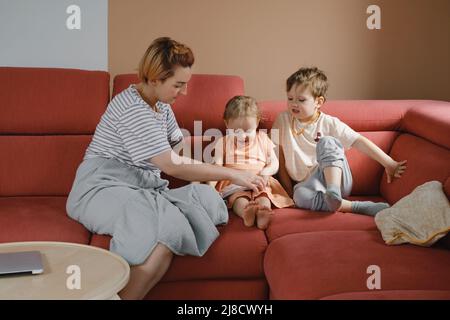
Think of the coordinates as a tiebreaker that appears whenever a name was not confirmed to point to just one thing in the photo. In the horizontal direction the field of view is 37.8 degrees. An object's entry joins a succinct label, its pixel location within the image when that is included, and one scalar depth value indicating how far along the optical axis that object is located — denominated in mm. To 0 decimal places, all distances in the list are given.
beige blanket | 2002
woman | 2062
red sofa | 1834
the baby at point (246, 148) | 2564
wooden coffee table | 1529
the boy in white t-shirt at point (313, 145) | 2461
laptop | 1611
